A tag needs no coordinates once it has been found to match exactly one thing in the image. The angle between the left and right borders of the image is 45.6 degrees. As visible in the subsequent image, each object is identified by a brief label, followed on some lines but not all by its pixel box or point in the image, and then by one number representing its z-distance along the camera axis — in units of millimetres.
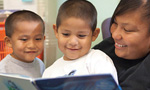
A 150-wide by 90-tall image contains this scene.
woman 886
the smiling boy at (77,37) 1009
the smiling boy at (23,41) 1304
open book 673
